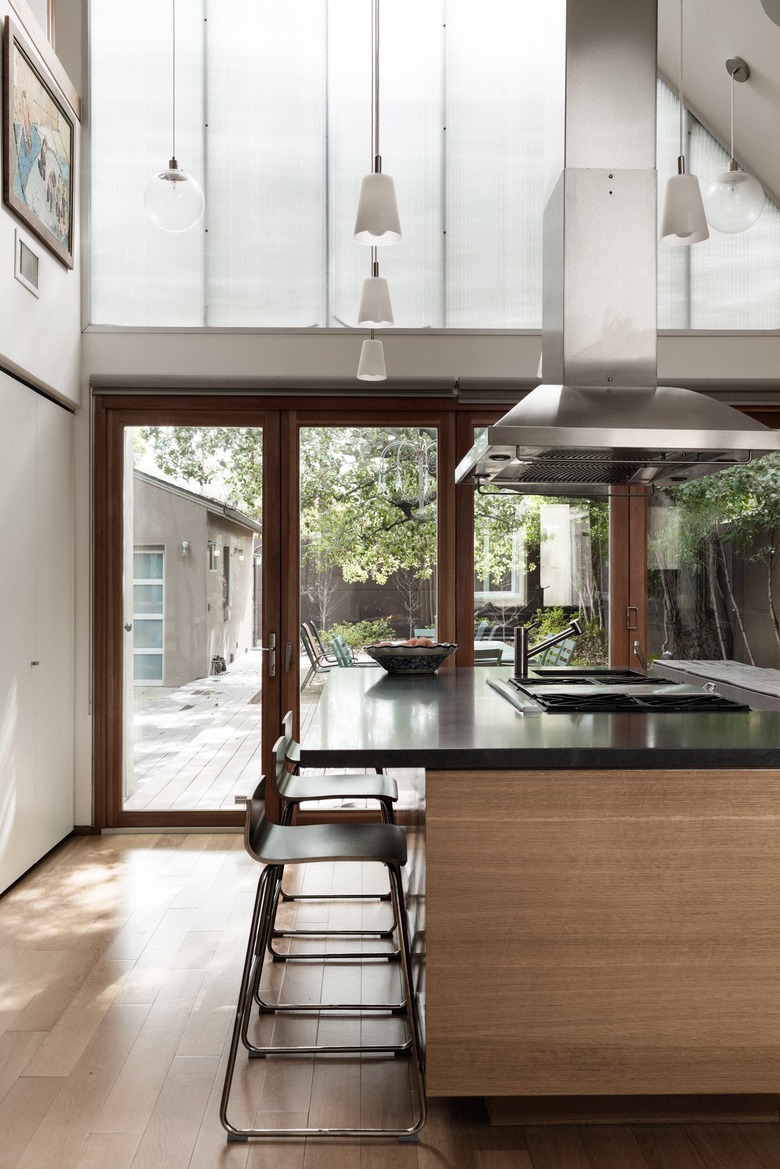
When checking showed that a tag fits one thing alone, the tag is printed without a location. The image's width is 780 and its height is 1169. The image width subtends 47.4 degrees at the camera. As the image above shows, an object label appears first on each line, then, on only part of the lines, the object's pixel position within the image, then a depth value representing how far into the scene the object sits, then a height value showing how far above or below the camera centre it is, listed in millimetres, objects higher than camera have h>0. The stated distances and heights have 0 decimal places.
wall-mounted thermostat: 3791 +1485
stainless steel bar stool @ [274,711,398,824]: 2904 -627
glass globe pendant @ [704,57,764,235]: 3577 +1624
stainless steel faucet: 3283 -177
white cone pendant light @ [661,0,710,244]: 2934 +1300
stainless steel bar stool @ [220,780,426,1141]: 2131 -785
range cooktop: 2572 -287
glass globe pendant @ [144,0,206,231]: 3605 +1656
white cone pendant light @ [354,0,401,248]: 2762 +1235
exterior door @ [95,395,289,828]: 4766 -24
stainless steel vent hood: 2764 +1198
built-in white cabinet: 3797 -114
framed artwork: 3604 +2014
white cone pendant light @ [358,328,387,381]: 4133 +1120
